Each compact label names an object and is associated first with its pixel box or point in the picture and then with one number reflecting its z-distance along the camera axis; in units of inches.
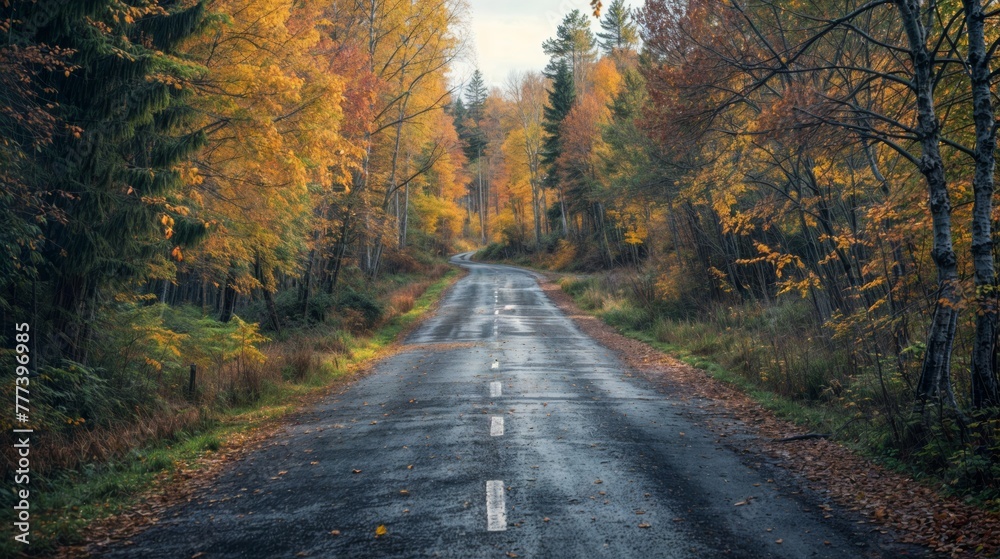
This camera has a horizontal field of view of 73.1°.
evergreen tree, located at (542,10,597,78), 2199.8
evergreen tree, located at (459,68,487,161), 2871.6
